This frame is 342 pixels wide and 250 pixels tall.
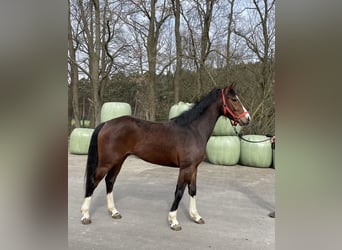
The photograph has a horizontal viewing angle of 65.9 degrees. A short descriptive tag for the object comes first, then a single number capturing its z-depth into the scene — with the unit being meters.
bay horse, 1.97
